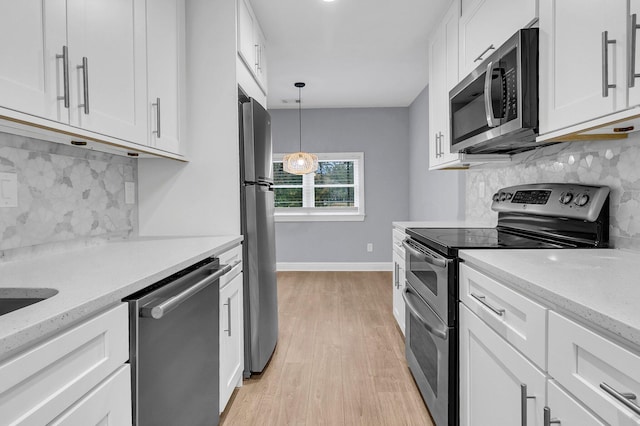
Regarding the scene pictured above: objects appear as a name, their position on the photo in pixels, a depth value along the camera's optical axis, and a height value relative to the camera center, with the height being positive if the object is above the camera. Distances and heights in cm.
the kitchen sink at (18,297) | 94 -23
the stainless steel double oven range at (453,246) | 149 -18
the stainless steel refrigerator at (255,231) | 220 -16
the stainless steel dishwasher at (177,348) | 100 -46
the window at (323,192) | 567 +20
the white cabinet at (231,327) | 178 -62
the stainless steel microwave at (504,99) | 148 +47
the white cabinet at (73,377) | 62 -33
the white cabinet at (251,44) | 228 +112
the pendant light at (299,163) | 473 +53
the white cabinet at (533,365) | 67 -38
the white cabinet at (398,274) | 273 -54
